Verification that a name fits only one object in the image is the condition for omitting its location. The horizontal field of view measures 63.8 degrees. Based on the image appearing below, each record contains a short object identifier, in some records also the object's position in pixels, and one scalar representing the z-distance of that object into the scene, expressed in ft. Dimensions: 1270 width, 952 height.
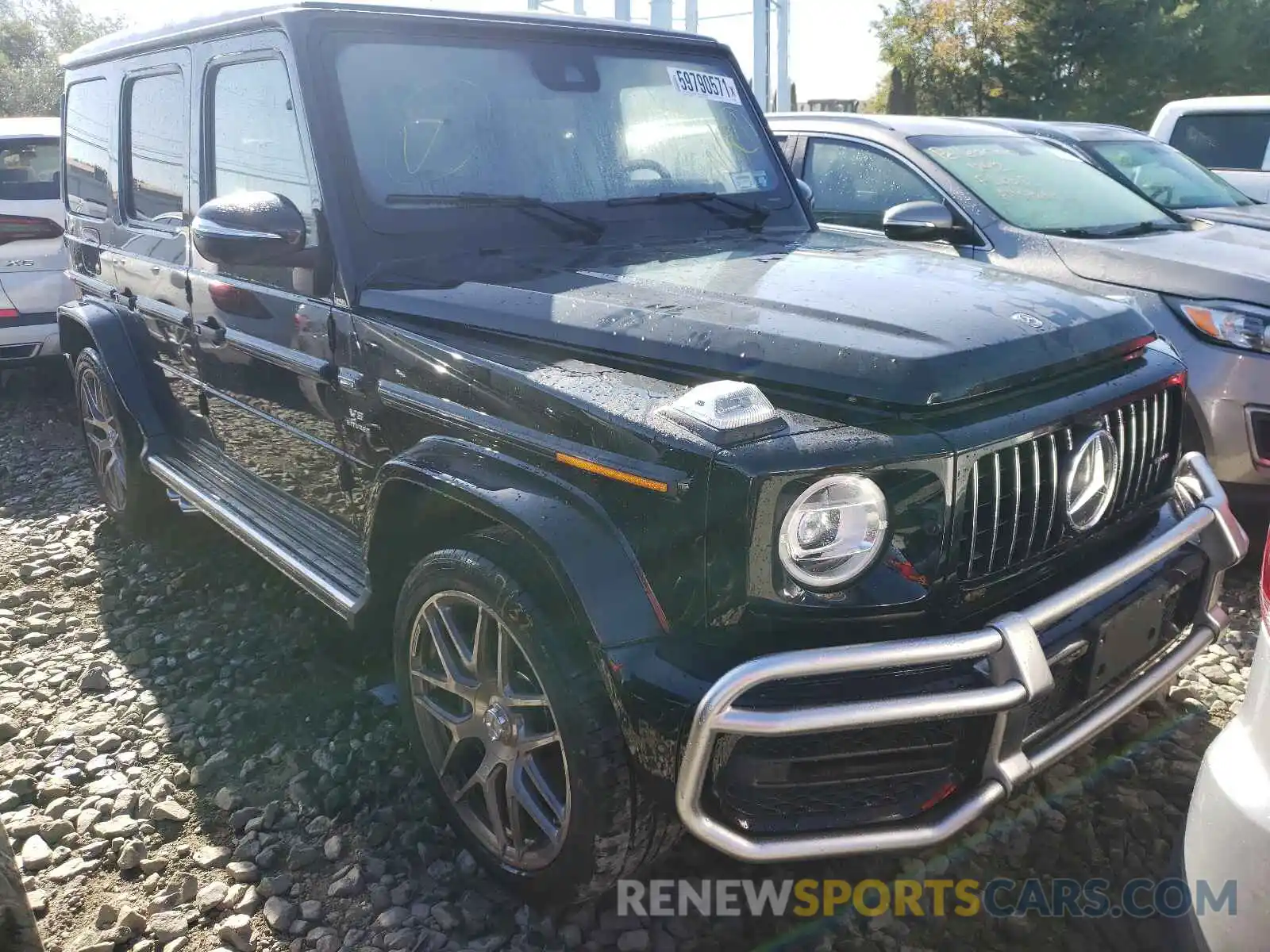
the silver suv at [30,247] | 21.84
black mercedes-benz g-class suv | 6.10
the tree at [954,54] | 97.81
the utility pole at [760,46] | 88.33
